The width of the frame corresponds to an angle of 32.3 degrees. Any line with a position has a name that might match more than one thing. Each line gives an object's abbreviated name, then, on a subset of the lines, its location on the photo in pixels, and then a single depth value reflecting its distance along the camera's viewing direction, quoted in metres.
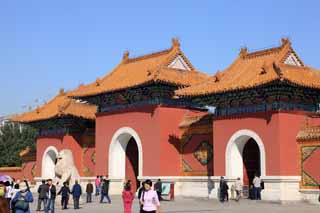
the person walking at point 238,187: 22.73
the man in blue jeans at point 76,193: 19.78
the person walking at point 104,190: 22.86
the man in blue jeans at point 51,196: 17.65
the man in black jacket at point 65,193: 19.41
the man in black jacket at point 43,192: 17.91
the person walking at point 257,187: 22.30
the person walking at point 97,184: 27.42
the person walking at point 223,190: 22.61
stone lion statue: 20.73
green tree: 47.53
